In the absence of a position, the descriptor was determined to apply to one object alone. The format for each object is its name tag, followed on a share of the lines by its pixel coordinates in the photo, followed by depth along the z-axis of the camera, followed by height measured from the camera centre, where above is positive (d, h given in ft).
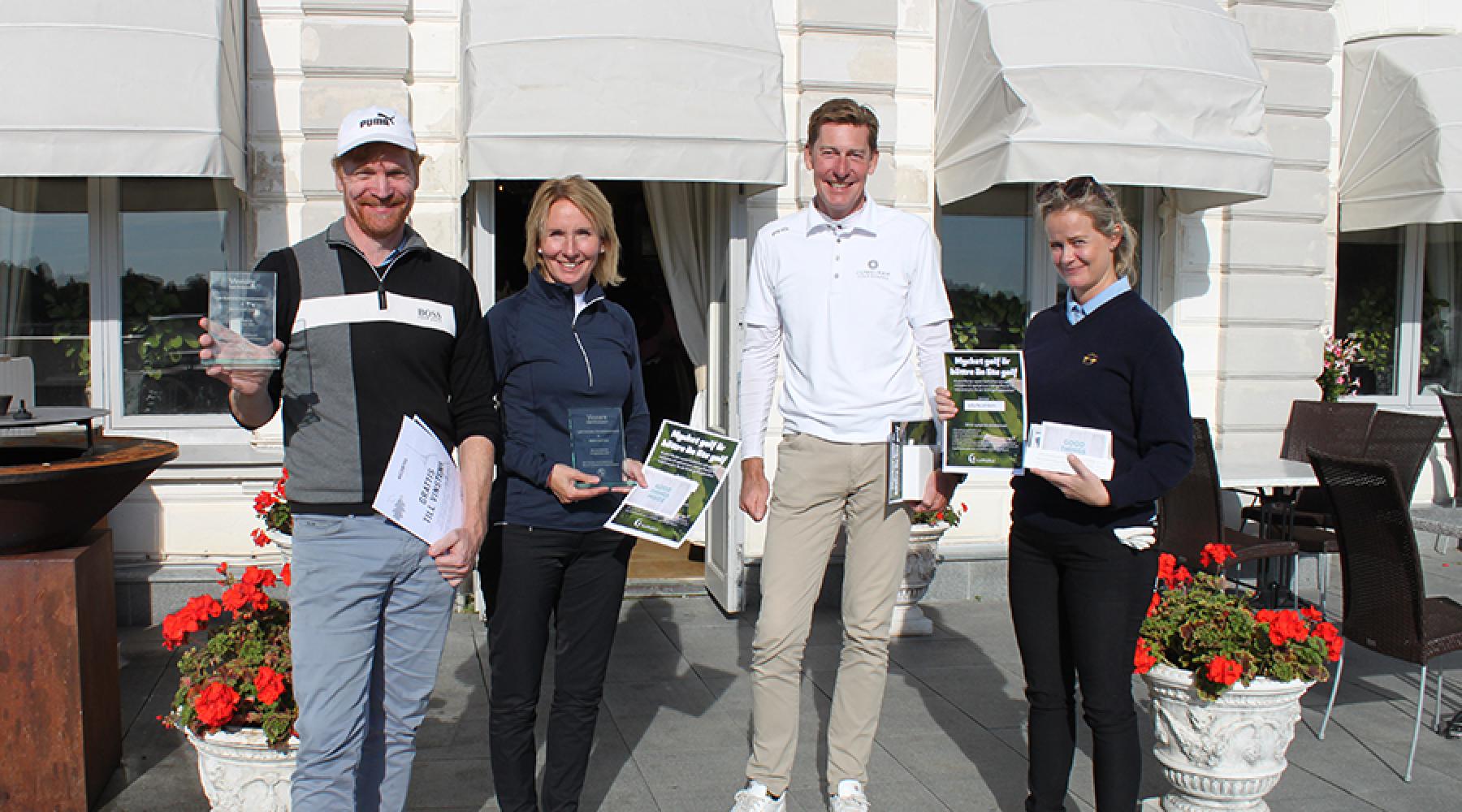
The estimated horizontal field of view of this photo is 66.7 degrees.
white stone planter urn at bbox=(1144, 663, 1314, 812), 11.51 -3.96
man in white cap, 8.61 -0.58
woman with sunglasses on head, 9.87 -1.20
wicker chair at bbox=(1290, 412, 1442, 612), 20.30 -1.64
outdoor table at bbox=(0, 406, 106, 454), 11.76 -0.80
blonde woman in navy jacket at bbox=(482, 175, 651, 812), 10.42 -1.32
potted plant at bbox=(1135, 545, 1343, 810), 11.51 -3.42
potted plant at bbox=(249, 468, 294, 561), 17.28 -2.61
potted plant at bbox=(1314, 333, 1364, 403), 25.31 -0.18
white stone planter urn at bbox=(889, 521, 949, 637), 19.13 -3.87
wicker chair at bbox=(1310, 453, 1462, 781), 13.42 -2.61
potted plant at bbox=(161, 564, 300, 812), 10.59 -3.55
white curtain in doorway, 21.80 +2.10
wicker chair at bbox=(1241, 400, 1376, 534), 22.17 -1.52
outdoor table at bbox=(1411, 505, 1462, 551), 15.16 -2.22
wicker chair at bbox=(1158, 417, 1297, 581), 18.25 -2.64
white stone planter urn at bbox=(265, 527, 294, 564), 17.46 -3.04
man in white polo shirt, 11.35 -0.58
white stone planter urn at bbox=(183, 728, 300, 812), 10.68 -4.09
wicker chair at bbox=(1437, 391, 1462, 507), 23.66 -1.13
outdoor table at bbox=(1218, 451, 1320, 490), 19.65 -2.07
